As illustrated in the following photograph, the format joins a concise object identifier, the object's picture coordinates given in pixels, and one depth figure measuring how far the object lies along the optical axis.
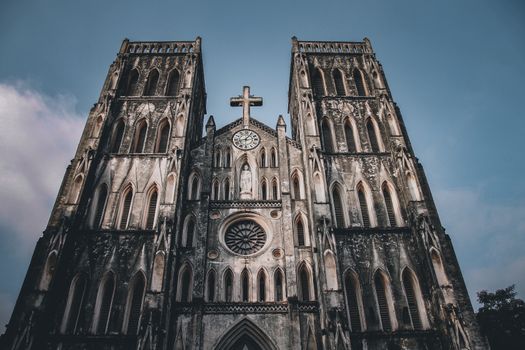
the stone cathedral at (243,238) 15.81
